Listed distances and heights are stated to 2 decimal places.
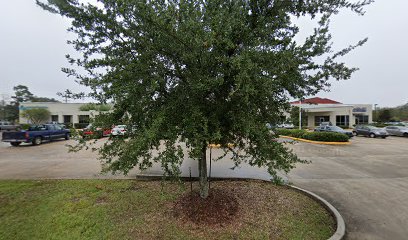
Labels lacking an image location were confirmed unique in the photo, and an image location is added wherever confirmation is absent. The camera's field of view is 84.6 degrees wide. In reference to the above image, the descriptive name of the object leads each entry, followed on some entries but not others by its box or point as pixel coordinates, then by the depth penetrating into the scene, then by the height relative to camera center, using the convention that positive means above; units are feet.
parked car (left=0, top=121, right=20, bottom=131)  122.72 -4.97
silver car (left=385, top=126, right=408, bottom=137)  86.58 -5.60
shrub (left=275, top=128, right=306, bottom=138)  71.93 -5.45
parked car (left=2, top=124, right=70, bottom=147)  54.08 -4.33
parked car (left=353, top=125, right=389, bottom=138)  81.51 -5.70
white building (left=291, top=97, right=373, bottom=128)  128.98 +1.45
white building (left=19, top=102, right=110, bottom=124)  146.20 +5.08
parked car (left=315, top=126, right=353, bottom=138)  74.94 -4.31
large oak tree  11.13 +2.67
